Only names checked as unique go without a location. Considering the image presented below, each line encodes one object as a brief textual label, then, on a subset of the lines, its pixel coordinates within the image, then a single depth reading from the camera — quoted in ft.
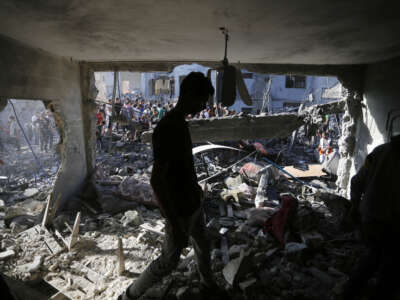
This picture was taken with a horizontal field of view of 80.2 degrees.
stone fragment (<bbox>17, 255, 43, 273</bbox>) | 10.58
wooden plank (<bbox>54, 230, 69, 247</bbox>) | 12.56
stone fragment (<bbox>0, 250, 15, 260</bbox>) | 11.25
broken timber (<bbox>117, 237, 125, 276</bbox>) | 10.22
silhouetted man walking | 6.32
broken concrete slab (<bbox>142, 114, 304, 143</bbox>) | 25.11
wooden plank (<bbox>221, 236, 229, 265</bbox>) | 10.71
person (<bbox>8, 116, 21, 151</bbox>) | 35.73
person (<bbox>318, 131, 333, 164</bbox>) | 32.89
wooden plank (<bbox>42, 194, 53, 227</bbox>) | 14.02
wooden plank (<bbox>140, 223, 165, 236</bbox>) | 13.41
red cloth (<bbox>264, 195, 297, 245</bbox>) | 12.33
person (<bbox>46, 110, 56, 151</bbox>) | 36.68
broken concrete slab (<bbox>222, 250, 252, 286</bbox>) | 8.89
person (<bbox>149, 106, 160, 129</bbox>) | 40.34
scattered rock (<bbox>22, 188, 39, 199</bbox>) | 21.17
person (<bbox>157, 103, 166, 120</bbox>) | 40.36
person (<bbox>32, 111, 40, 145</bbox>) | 36.43
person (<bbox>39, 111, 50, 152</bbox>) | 36.04
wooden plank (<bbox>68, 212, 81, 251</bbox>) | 12.24
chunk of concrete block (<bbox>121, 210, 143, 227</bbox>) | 15.34
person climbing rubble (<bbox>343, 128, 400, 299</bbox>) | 6.27
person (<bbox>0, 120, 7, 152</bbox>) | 34.64
